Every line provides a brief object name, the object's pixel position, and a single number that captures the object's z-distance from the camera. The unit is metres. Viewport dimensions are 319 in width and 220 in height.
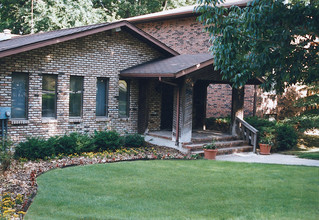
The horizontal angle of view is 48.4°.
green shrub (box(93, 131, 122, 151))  12.98
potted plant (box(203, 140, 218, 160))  12.69
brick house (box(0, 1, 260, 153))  11.87
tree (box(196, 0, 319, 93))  7.25
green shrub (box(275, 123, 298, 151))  15.33
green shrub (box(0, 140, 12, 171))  9.22
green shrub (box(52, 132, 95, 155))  11.93
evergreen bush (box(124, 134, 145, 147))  14.08
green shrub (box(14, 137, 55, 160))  11.20
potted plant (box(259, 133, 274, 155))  14.43
